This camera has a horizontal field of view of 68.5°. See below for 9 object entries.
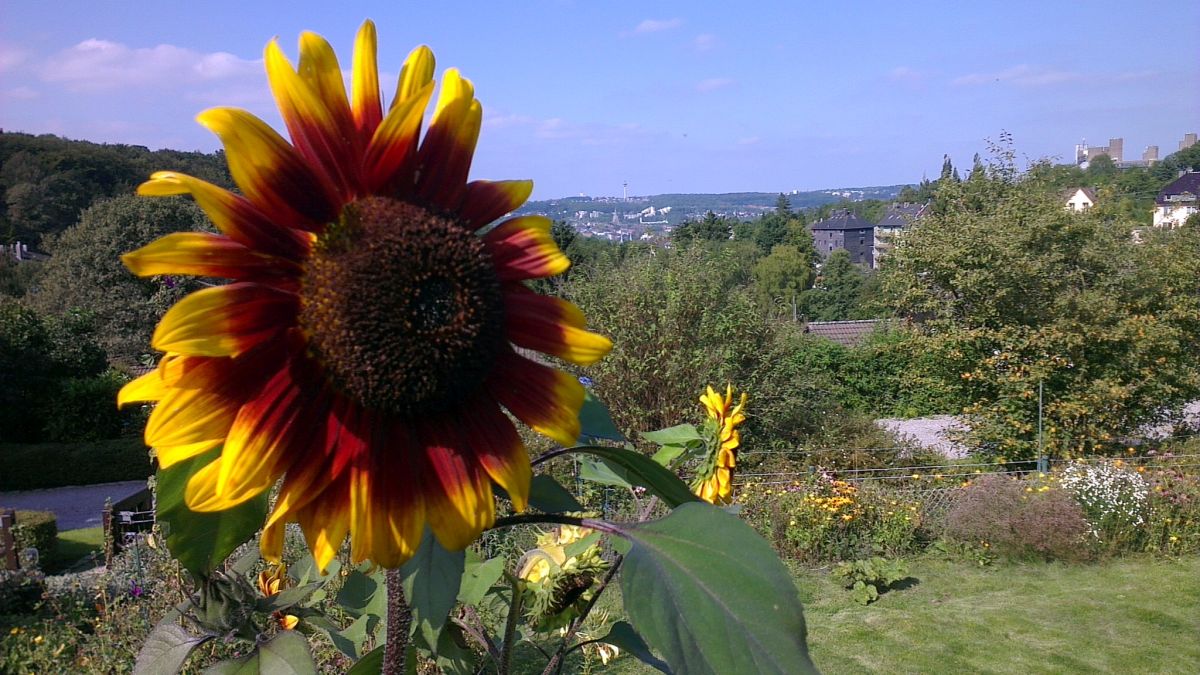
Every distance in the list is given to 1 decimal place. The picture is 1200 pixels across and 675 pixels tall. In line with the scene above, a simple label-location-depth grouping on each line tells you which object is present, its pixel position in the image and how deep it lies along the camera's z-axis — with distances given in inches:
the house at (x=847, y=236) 2802.7
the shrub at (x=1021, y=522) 327.6
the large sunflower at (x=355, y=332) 20.9
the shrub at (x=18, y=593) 262.4
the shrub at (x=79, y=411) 669.3
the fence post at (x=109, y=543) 230.0
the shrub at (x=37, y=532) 371.2
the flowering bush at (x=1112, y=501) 334.6
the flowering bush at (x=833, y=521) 327.9
